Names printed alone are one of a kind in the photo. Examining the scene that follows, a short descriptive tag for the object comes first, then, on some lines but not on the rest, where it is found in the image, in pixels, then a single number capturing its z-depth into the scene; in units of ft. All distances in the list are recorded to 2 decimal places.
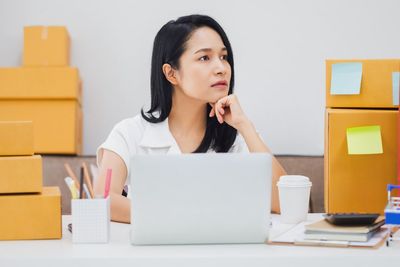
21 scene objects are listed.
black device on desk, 7.32
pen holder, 7.38
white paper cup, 8.34
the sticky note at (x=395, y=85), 9.31
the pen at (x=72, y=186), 7.50
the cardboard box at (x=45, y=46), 14.69
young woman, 10.24
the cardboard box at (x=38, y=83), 14.39
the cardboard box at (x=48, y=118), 14.55
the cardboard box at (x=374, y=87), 9.39
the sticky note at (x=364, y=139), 9.12
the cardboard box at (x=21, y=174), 7.62
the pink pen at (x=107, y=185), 7.55
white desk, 6.81
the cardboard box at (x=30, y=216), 7.59
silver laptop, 7.11
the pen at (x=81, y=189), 7.46
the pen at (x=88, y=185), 7.72
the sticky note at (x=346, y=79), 9.44
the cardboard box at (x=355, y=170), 9.25
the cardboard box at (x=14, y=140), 7.72
